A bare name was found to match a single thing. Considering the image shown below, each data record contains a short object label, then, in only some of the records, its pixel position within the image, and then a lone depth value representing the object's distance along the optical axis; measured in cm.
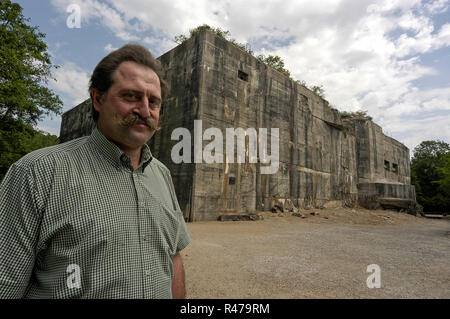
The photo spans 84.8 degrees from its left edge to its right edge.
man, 96
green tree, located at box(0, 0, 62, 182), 1097
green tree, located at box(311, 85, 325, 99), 1903
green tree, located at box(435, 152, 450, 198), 1884
